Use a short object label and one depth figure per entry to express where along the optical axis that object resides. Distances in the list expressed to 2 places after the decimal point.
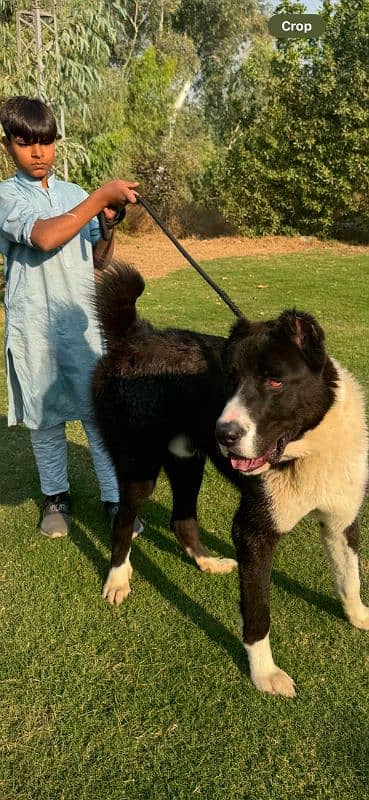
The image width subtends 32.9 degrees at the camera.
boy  3.20
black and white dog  2.43
